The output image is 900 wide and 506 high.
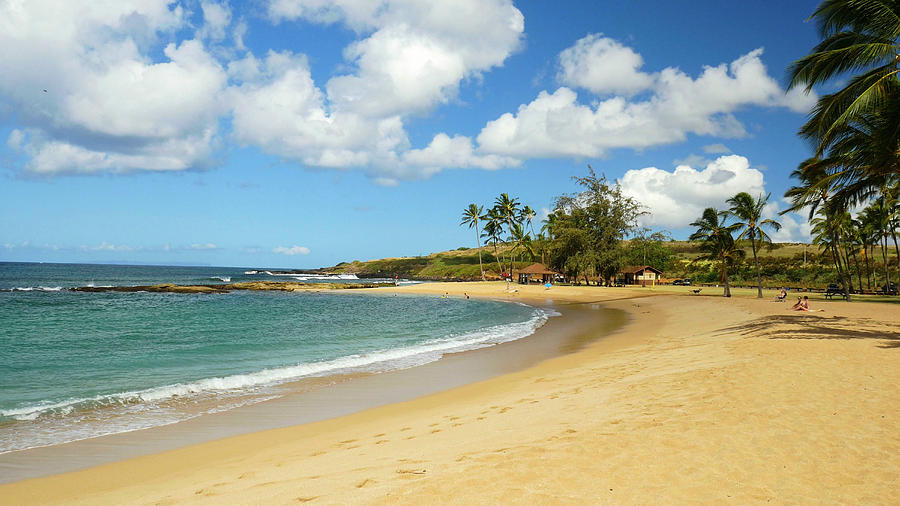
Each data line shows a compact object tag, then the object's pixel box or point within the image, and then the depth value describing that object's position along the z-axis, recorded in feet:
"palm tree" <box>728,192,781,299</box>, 120.57
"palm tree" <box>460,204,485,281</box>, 269.44
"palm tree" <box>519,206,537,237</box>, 269.27
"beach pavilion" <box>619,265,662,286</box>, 216.33
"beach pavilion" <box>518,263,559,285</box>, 252.21
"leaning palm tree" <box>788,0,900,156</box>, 36.86
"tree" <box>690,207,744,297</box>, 131.54
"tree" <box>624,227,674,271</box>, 192.24
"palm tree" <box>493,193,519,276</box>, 252.21
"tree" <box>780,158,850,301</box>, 47.48
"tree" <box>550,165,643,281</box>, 187.83
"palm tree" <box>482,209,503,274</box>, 253.85
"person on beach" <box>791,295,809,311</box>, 73.46
